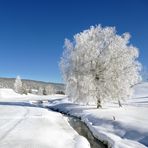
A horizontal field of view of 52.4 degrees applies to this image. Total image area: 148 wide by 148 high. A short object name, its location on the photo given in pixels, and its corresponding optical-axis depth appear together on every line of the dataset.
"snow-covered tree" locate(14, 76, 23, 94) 77.01
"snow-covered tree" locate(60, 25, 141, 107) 19.12
